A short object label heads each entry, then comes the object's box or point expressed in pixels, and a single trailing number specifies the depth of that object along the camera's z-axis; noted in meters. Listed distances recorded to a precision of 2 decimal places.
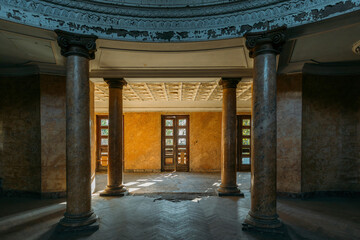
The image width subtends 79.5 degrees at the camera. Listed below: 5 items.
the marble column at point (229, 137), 7.25
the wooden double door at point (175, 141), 14.24
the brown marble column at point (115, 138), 7.17
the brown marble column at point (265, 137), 4.19
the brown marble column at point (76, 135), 4.31
